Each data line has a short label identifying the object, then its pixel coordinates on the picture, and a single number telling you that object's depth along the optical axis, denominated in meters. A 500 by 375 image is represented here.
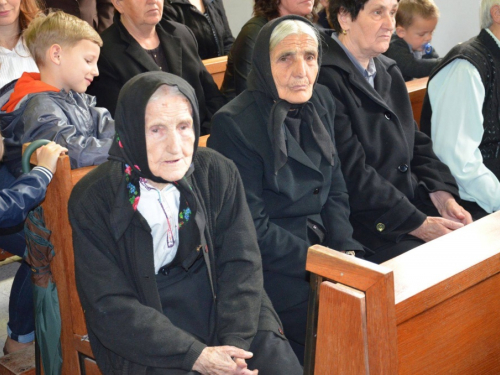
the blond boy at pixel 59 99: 2.39
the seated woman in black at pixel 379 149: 2.57
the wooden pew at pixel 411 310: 1.28
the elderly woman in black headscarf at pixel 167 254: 1.73
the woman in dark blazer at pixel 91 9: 3.58
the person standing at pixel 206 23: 3.99
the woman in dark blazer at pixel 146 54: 3.04
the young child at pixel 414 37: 4.37
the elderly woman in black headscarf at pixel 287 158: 2.24
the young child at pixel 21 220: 2.02
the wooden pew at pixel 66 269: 2.07
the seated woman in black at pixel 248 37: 3.35
